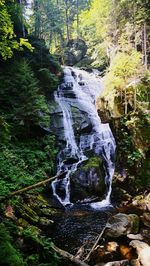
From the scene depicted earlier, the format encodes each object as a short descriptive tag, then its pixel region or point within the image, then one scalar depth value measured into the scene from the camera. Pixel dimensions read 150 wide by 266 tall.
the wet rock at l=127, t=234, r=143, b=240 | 8.66
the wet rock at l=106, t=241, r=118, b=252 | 8.09
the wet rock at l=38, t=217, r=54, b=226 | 9.95
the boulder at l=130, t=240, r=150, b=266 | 7.11
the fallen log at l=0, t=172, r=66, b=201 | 5.96
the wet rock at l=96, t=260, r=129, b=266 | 7.03
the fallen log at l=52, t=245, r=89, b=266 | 6.38
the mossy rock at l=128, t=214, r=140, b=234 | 9.17
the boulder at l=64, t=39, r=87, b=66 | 35.19
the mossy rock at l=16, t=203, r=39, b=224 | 8.98
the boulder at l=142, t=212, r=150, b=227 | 9.94
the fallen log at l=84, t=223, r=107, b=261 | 7.32
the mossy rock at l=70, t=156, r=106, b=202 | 13.88
